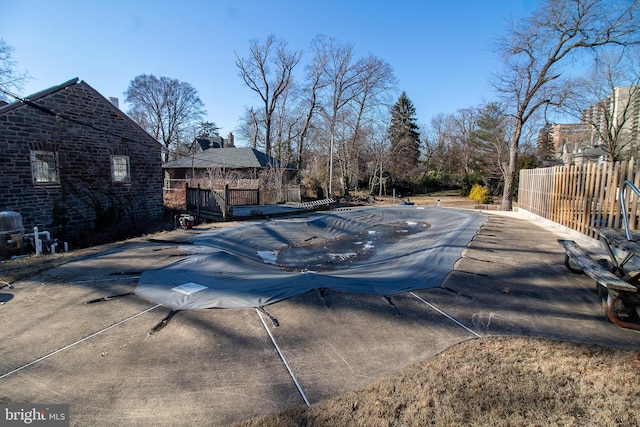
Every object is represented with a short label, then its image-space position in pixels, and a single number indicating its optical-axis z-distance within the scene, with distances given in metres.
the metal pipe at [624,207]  4.15
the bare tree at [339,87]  25.91
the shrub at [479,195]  21.80
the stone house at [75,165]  9.05
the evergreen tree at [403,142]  28.61
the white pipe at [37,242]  7.68
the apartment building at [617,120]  19.69
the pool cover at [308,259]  3.89
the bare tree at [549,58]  13.53
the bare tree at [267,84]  29.33
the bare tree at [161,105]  36.38
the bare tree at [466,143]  31.27
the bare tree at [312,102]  27.14
